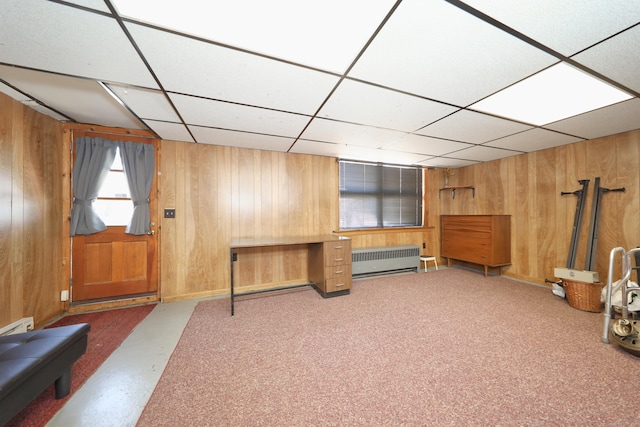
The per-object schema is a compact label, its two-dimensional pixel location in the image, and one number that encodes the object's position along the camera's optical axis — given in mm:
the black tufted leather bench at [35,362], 1034
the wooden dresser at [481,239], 3703
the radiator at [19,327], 1880
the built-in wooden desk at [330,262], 3031
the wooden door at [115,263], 2607
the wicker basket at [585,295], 2477
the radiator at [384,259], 3779
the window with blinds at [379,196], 4031
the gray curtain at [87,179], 2559
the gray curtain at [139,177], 2752
